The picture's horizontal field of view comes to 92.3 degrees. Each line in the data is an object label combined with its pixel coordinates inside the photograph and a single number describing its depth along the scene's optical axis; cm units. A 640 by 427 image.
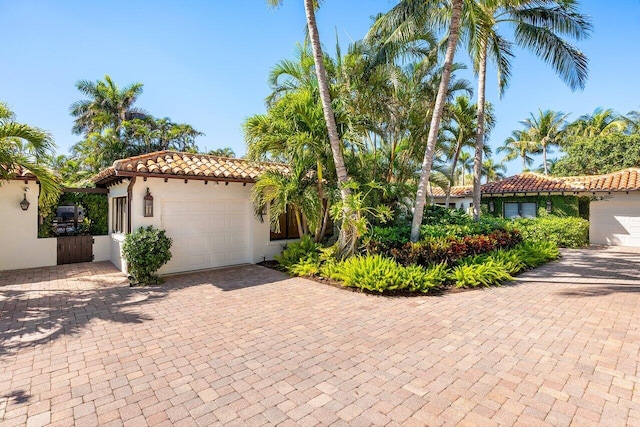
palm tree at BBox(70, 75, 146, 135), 2550
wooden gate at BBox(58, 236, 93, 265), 1162
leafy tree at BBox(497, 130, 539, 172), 3622
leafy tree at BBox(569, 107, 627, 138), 2934
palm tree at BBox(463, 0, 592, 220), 1077
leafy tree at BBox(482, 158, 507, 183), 4351
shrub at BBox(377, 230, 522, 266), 893
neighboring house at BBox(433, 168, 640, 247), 1630
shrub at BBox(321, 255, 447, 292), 769
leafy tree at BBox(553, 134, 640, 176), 2219
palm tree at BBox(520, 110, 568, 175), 3400
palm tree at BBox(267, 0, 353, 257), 894
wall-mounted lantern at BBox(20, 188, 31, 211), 1080
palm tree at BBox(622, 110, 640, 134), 2952
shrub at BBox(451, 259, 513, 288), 833
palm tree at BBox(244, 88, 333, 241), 916
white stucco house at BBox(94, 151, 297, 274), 909
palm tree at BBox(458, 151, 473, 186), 3581
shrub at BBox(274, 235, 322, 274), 1039
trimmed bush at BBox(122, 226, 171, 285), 833
